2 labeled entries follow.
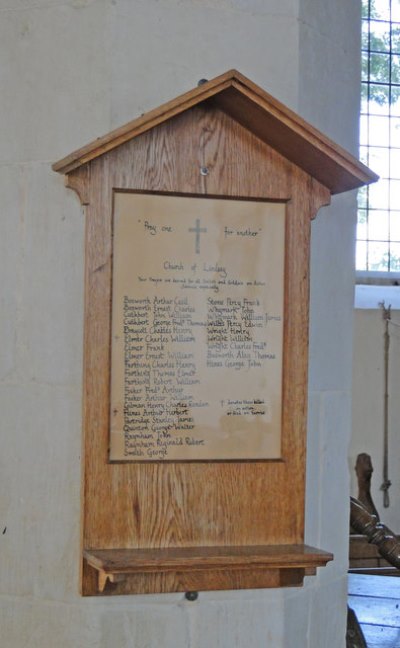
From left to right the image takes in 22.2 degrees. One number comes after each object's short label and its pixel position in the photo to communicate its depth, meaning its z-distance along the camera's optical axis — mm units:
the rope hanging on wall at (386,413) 6051
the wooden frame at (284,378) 2324
